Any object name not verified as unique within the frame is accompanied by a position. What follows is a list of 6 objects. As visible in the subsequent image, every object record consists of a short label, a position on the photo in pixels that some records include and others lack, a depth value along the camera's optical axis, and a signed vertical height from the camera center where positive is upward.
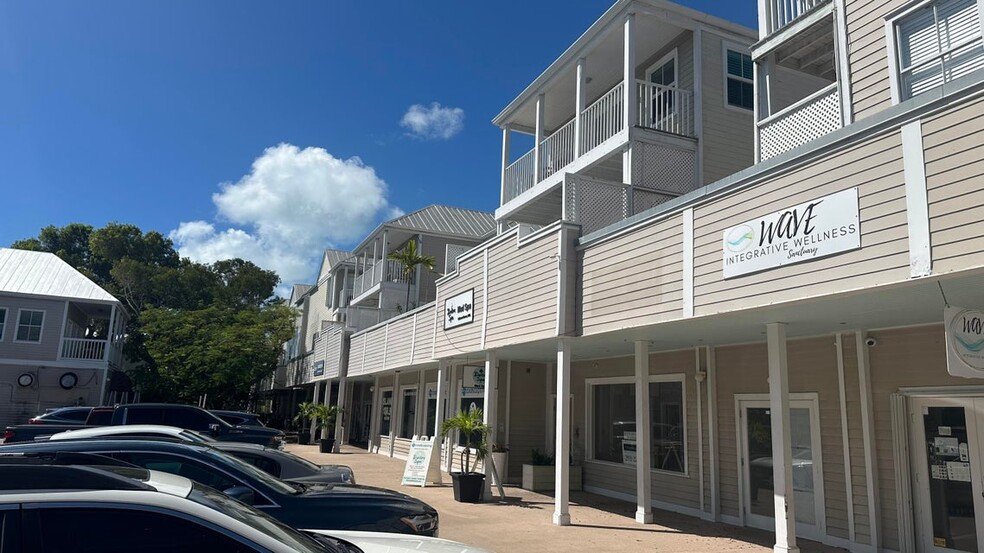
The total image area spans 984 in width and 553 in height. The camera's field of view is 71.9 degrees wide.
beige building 6.60 +1.66
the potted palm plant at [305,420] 28.23 -0.94
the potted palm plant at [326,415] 26.62 -0.51
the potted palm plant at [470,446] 13.33 -0.80
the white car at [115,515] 2.49 -0.45
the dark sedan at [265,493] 5.61 -0.77
